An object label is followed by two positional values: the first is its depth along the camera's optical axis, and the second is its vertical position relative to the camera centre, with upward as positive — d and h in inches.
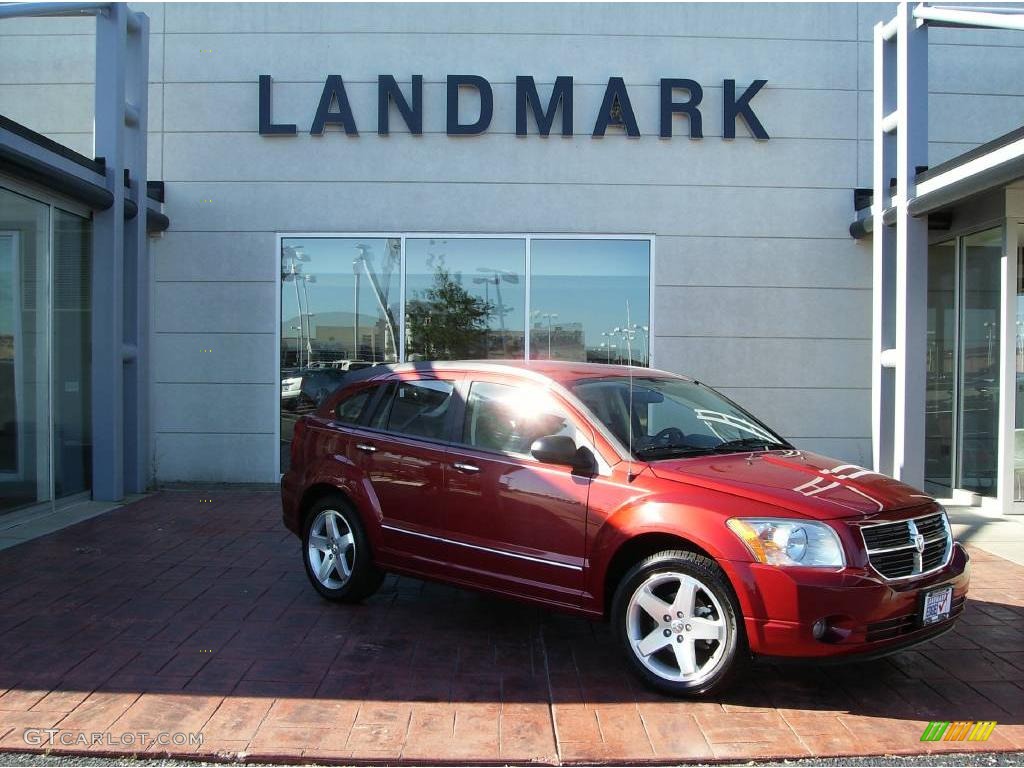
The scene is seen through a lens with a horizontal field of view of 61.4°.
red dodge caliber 153.9 -30.8
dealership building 403.9 +83.1
